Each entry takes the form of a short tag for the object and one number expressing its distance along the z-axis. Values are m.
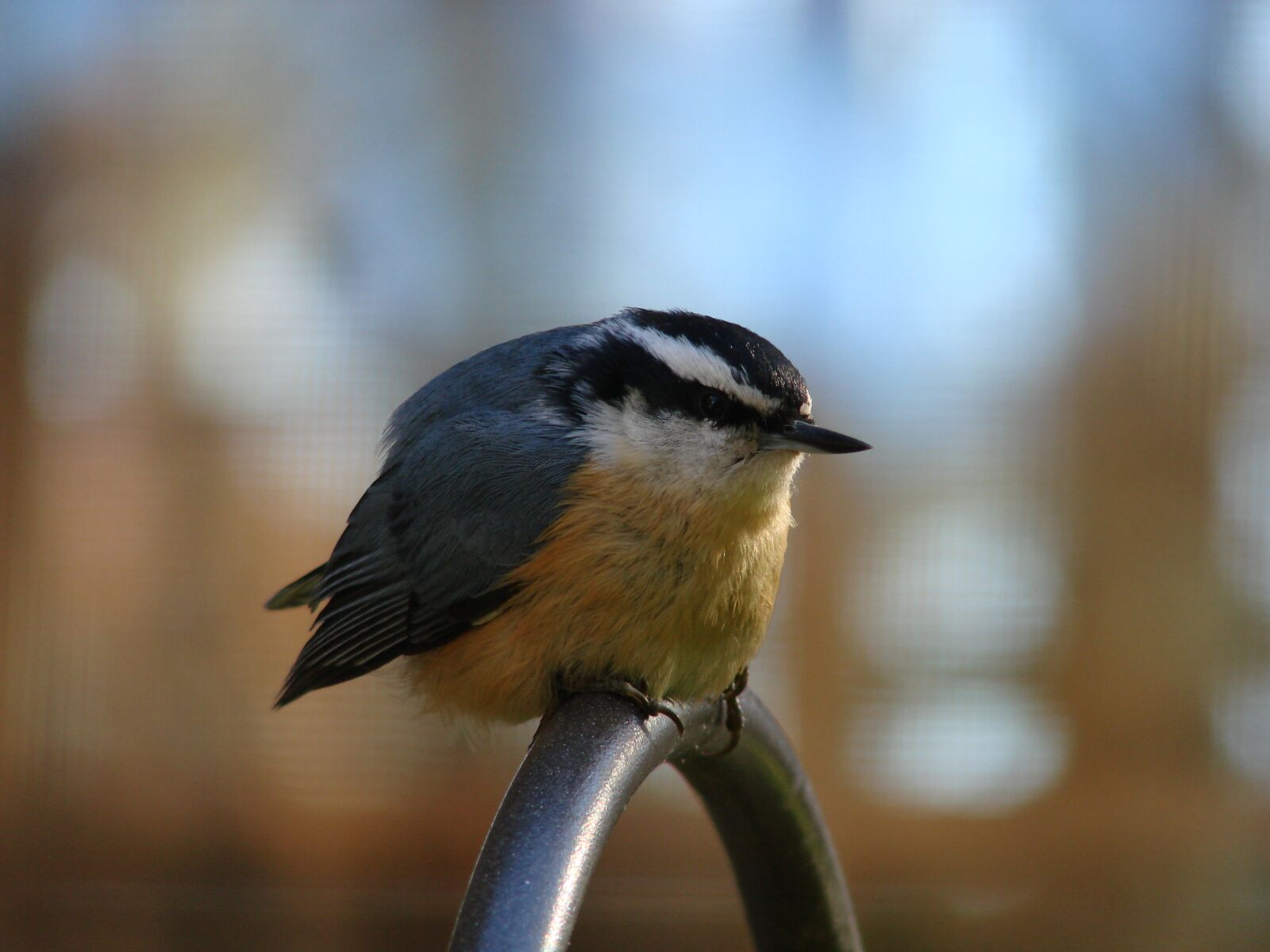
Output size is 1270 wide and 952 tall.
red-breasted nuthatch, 3.67
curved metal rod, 3.59
